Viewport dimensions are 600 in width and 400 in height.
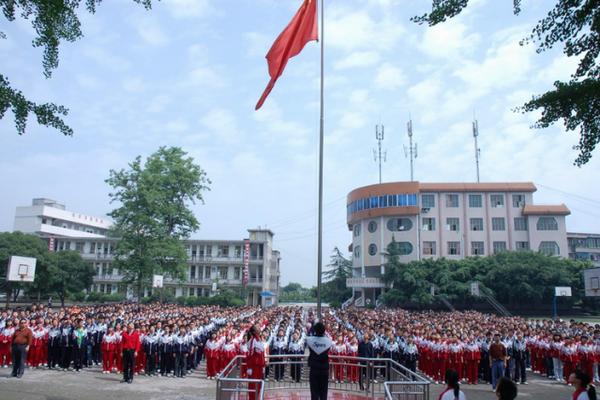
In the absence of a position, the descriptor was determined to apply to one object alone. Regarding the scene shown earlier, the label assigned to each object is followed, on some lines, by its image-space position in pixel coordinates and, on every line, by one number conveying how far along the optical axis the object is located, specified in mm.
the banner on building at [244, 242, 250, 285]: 55206
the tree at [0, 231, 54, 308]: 45219
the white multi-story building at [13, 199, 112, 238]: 79000
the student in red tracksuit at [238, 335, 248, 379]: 13578
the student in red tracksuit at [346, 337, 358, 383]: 14116
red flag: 11835
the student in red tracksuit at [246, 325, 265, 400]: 9023
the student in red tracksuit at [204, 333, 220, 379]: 13977
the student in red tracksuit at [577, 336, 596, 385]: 14344
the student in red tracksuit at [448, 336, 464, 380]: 13875
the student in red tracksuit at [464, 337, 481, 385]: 13906
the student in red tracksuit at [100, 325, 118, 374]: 14023
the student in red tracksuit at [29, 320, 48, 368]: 14305
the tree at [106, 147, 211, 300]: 35906
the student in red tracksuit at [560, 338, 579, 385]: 14391
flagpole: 10445
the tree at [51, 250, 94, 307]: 47312
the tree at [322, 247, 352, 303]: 64188
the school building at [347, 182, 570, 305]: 52094
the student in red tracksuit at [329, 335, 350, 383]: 14070
